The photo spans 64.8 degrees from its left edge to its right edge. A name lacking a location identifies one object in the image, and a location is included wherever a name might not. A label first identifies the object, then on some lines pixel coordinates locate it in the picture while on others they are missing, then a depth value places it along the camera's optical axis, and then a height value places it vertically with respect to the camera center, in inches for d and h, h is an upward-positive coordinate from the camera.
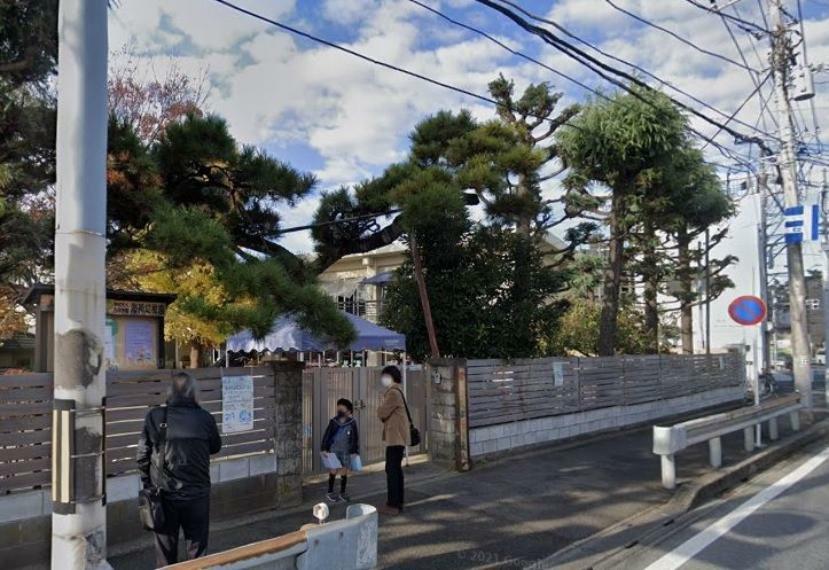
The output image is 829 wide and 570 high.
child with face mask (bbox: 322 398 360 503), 299.7 -48.8
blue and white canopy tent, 366.3 -3.1
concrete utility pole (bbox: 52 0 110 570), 132.5 +10.2
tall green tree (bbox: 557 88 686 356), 622.2 +173.6
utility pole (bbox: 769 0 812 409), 644.1 +128.0
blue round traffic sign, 470.3 +11.4
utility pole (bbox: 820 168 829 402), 952.6 +124.4
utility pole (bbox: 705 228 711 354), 979.9 +86.7
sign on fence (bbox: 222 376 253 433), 268.8 -27.5
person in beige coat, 281.7 -43.9
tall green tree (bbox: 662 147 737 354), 672.4 +136.3
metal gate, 346.9 -38.0
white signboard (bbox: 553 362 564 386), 473.4 -31.3
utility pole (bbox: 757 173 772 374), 1067.3 +104.0
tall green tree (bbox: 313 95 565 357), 441.1 +49.4
